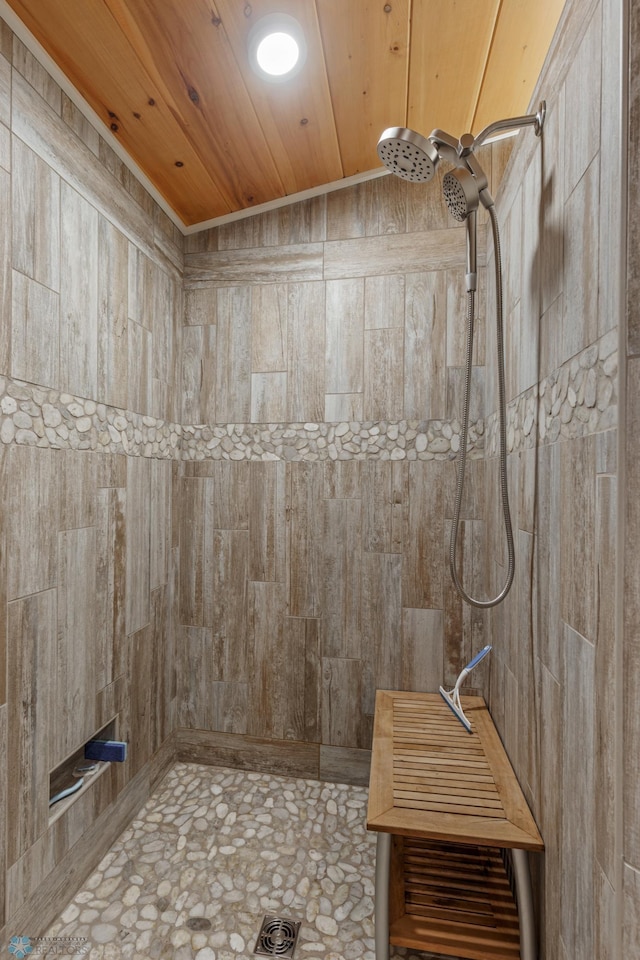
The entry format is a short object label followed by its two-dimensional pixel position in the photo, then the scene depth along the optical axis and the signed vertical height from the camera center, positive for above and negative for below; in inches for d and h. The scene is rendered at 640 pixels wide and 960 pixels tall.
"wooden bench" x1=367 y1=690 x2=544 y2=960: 43.4 -31.3
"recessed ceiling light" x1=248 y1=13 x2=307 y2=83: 47.6 +45.2
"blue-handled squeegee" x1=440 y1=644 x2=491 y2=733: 61.1 -28.6
